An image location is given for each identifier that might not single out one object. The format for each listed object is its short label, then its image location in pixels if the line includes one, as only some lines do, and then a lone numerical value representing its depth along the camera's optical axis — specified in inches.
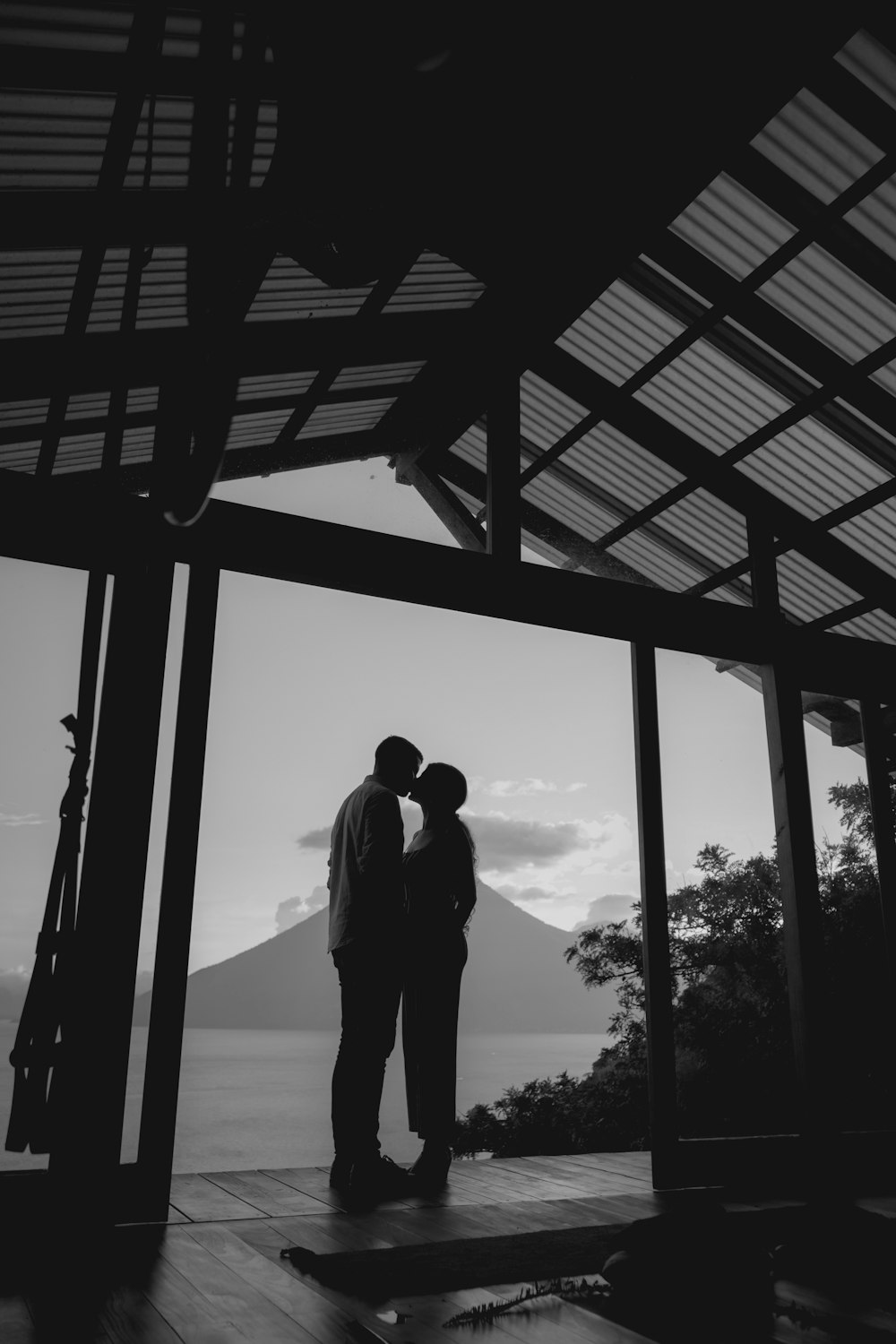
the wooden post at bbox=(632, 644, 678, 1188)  140.1
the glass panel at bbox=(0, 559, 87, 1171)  110.0
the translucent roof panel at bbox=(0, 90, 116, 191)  97.5
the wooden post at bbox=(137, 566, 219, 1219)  107.8
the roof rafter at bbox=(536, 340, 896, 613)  182.2
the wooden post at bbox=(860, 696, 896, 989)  174.7
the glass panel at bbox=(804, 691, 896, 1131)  177.6
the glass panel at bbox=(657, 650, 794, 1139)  179.0
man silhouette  122.4
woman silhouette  130.8
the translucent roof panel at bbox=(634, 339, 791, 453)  165.5
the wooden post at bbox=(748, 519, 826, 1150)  153.3
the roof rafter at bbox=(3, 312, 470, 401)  131.0
